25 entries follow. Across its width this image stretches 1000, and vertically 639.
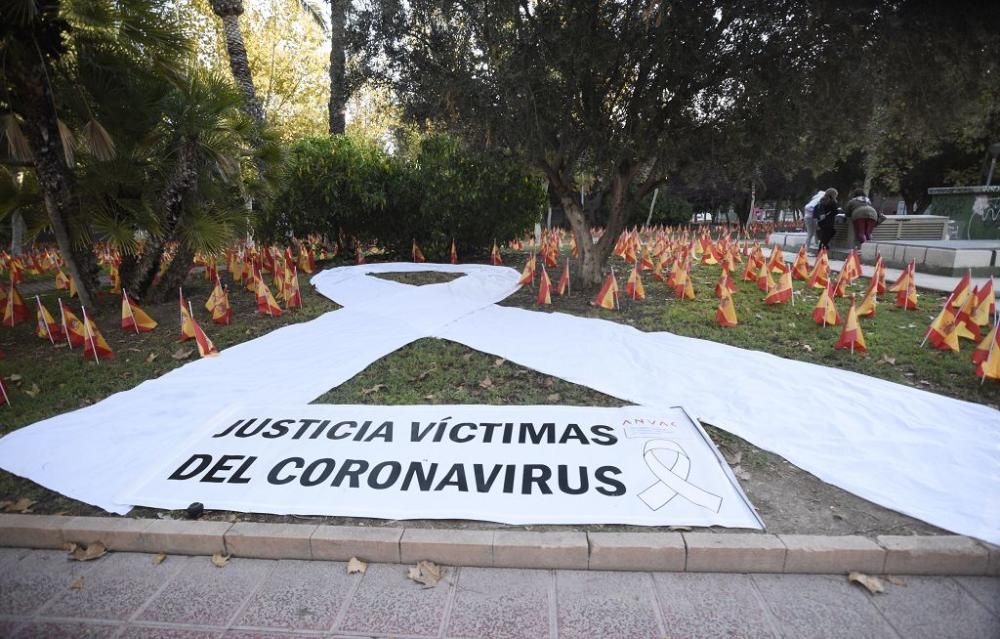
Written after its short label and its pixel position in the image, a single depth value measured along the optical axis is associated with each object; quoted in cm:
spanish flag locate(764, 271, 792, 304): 747
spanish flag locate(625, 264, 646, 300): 817
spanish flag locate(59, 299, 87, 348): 641
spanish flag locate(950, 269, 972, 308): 603
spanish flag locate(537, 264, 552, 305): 789
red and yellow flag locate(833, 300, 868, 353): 554
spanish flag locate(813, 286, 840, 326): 645
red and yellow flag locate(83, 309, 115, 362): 579
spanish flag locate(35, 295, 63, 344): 664
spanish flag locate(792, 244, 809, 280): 959
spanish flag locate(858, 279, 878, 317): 677
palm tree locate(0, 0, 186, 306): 595
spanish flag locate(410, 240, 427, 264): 1253
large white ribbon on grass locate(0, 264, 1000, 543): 328
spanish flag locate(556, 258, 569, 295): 838
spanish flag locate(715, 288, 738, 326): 666
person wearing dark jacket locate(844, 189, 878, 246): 1210
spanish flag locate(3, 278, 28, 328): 777
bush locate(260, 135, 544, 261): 1168
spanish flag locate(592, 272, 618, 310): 761
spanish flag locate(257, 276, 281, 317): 759
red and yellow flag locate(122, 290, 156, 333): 686
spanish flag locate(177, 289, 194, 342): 618
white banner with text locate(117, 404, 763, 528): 298
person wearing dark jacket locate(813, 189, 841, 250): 1239
